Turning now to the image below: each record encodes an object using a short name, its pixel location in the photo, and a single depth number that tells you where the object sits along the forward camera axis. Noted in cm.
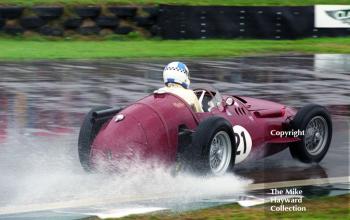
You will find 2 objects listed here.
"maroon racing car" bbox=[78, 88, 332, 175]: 1672
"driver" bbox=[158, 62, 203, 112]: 1798
